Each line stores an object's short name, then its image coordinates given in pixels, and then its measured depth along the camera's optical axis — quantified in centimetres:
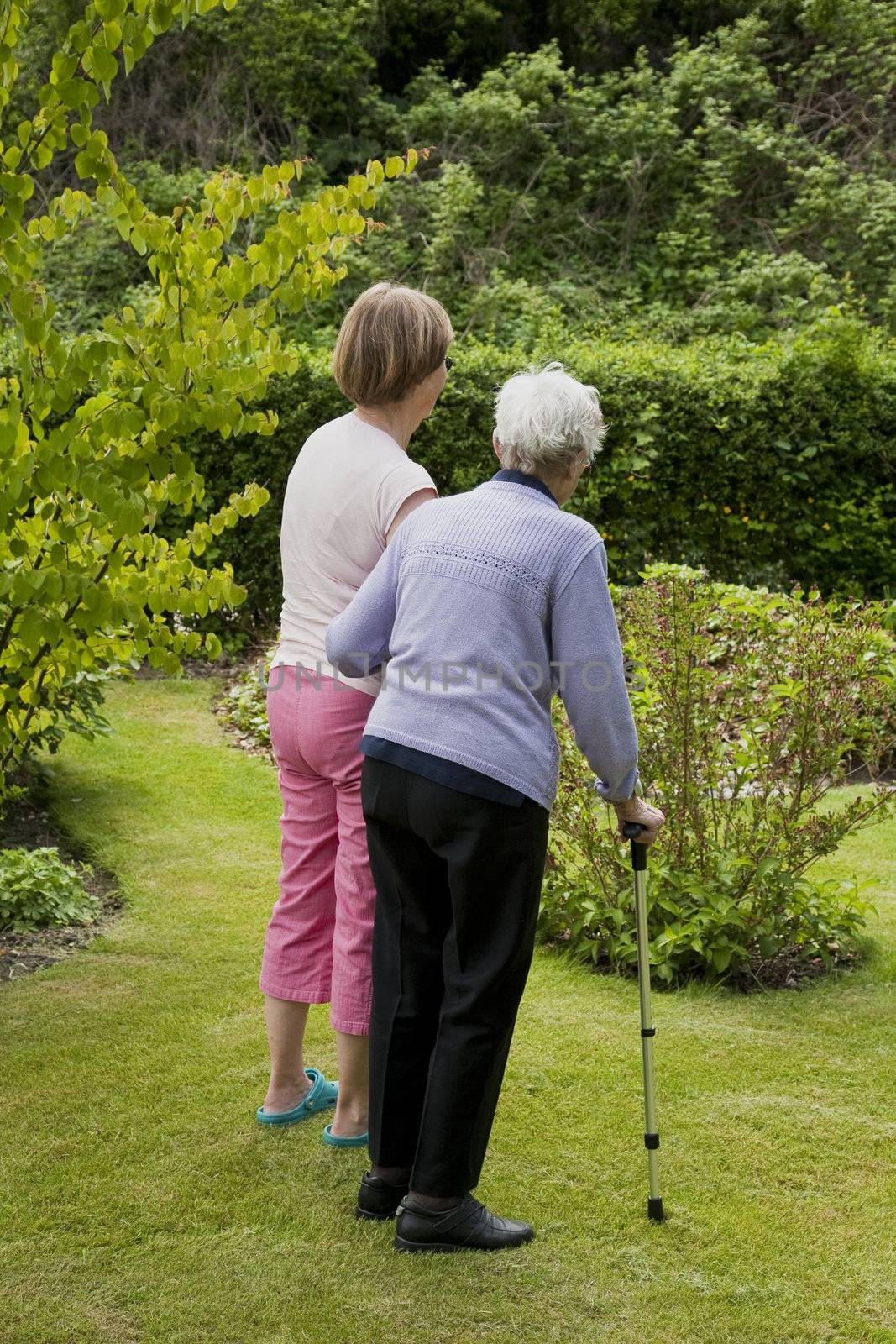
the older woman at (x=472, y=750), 264
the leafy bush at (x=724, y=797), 439
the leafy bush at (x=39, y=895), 477
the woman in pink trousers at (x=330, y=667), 300
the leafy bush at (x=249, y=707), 751
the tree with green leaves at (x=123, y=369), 250
